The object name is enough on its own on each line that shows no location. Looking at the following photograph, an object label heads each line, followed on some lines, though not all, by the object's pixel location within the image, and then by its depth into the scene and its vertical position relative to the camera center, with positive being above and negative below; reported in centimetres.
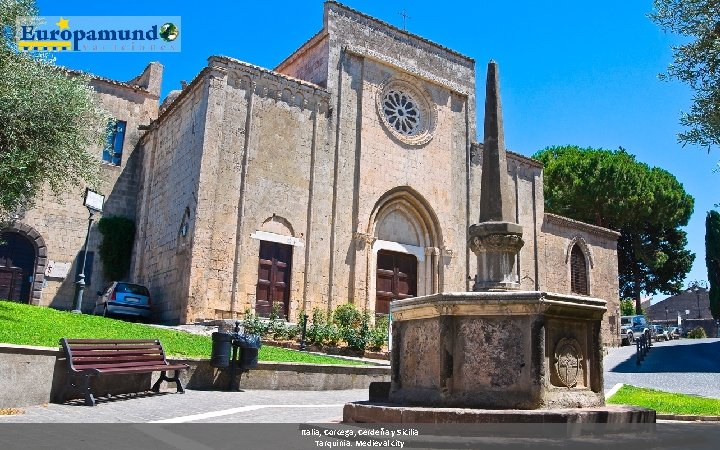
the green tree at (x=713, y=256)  4150 +681
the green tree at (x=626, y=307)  4747 +341
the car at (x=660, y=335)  3328 +97
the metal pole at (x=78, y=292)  1501 +92
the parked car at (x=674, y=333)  3489 +119
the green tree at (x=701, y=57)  1023 +518
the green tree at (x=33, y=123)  1243 +435
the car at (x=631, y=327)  2988 +128
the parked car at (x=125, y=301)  1762 +88
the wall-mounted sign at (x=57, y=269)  2102 +203
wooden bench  787 -42
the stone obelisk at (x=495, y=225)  727 +145
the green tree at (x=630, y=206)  4019 +967
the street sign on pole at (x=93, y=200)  1488 +320
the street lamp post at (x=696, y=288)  5777 +628
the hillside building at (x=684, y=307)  6008 +463
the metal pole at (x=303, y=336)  1534 +5
